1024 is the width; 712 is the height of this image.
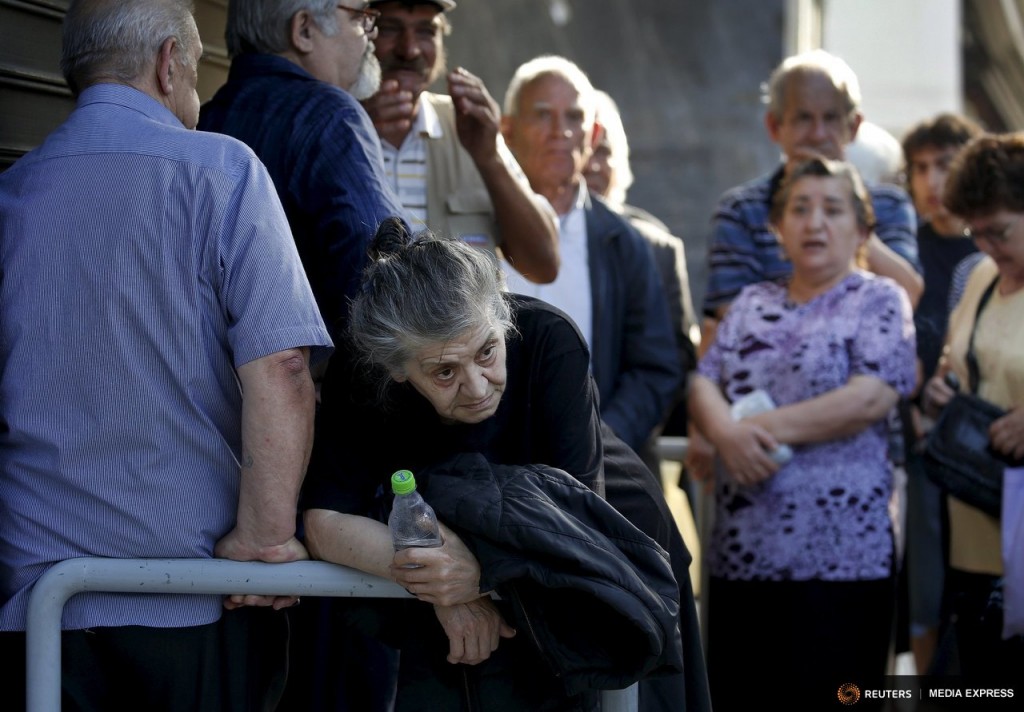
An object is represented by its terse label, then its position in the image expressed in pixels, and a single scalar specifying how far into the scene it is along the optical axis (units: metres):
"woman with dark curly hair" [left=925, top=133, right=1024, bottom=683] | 3.98
